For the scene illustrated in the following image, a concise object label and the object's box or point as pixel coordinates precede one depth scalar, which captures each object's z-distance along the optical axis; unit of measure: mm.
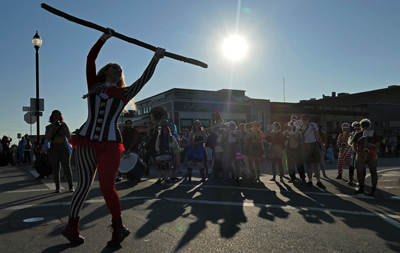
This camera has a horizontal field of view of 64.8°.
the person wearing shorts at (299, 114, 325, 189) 7898
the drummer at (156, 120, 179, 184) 8531
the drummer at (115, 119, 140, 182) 8422
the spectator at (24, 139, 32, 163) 19580
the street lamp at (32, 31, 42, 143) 14586
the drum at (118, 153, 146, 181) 8070
